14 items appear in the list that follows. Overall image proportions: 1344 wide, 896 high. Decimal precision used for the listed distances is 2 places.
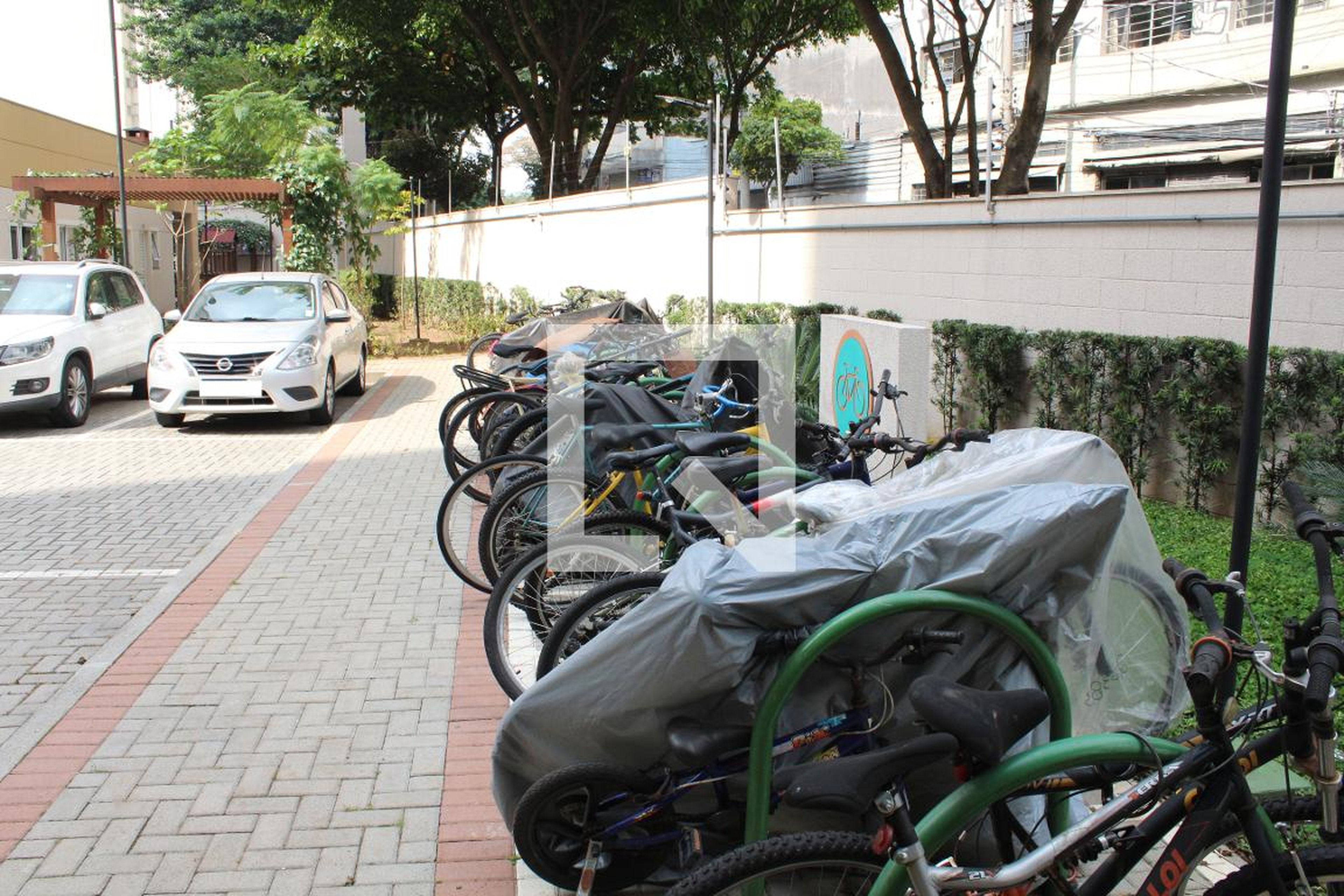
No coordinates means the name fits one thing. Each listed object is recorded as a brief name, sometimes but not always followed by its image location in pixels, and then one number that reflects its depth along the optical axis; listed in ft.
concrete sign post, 25.66
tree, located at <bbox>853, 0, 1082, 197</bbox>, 35.19
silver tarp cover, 9.80
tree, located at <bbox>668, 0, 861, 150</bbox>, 75.66
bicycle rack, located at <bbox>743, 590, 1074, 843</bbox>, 9.57
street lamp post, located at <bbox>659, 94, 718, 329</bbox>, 43.32
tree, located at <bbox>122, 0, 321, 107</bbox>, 125.59
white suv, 39.27
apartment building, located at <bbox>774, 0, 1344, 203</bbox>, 61.11
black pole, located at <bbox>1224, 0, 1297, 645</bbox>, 11.55
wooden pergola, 62.95
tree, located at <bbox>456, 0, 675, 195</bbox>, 81.35
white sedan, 39.42
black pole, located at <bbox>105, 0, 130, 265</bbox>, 62.59
